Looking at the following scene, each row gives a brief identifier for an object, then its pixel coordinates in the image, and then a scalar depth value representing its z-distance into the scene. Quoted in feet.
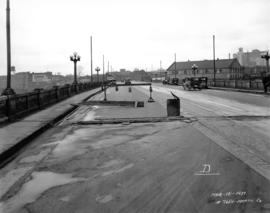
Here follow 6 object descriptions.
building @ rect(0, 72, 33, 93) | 482.49
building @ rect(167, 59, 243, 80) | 462.19
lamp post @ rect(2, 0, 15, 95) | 61.10
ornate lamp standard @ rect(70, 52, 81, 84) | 146.22
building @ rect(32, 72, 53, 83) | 579.48
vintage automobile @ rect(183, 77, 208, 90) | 168.78
